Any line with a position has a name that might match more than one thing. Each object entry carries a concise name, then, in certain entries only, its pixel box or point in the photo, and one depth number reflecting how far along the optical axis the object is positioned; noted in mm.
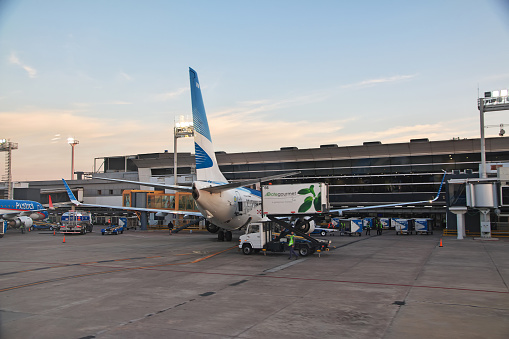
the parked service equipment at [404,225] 54219
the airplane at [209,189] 29781
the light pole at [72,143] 100838
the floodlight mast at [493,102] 43844
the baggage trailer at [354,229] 50500
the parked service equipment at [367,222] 58031
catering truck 27328
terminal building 67625
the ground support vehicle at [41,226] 72900
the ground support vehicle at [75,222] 54094
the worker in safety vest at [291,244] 25734
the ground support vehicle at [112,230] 54697
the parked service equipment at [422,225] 53538
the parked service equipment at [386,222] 67938
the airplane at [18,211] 54691
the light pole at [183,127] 66375
